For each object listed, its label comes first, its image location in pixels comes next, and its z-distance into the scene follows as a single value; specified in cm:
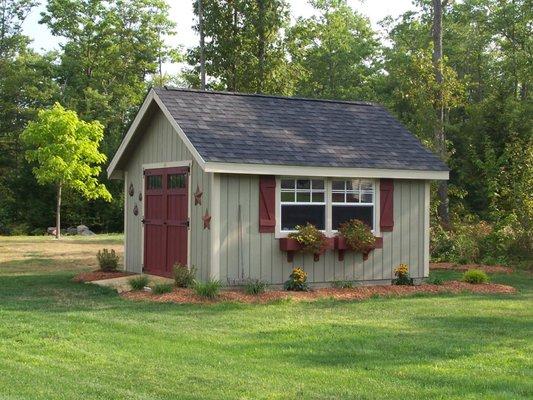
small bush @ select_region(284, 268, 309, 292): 1416
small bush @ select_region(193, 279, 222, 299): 1280
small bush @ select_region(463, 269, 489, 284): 1551
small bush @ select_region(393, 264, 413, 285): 1559
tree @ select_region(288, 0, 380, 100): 4391
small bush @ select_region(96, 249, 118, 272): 1706
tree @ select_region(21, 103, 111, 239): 3028
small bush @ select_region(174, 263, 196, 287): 1391
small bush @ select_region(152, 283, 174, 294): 1327
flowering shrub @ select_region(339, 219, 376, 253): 1484
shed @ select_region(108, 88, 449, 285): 1407
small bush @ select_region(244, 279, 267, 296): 1340
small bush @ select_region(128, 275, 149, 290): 1400
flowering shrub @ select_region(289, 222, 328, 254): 1428
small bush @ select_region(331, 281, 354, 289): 1490
